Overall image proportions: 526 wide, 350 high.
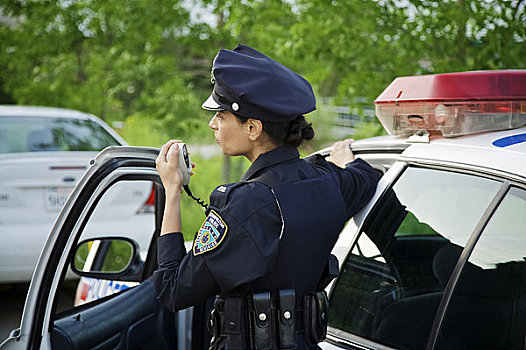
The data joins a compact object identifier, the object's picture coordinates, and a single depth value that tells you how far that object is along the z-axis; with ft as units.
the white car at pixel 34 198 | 15.24
